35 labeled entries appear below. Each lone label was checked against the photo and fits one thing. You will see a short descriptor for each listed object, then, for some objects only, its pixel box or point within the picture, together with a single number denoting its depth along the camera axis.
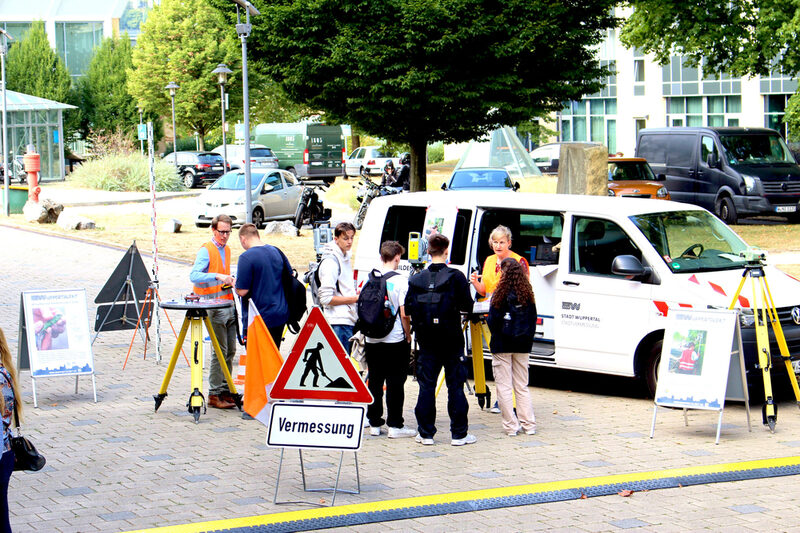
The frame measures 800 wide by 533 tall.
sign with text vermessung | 7.13
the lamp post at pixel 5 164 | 34.23
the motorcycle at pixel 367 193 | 27.75
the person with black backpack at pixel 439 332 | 8.34
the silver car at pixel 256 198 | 28.47
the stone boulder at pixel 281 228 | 26.72
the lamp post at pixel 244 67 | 21.05
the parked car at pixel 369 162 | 54.47
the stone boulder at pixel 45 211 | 32.03
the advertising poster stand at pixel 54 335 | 10.17
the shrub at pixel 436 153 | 67.50
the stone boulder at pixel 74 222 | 29.83
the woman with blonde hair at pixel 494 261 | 9.17
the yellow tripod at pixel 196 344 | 9.23
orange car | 26.02
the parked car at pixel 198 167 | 48.75
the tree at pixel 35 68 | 64.75
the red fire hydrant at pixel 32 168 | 34.68
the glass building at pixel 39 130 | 52.56
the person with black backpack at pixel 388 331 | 8.51
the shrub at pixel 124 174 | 44.34
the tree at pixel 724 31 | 26.00
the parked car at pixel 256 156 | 49.88
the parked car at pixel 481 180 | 26.48
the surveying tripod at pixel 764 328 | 8.87
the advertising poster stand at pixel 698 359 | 8.75
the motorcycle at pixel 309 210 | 27.75
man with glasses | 9.94
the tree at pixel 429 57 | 21.80
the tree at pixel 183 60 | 64.00
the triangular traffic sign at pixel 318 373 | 7.32
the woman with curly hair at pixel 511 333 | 8.75
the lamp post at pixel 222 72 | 36.55
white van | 9.76
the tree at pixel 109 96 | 67.56
